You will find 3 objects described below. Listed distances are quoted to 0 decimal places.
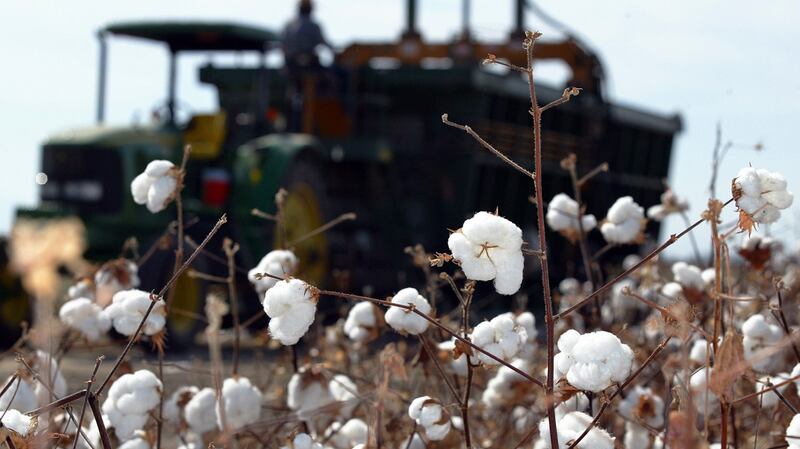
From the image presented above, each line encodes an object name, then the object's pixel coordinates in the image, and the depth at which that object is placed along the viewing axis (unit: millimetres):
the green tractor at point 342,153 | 11789
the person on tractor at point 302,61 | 12562
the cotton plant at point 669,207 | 4824
